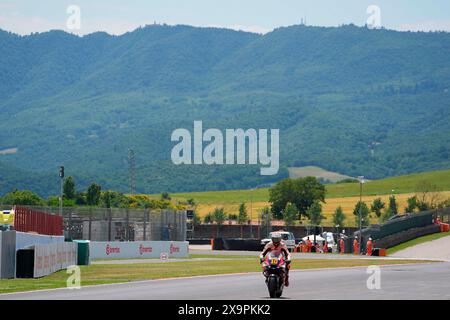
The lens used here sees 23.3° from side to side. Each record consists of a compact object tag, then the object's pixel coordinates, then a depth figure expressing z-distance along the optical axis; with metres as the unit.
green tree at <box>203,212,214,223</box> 153.38
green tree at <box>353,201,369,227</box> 140.54
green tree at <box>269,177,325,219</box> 172.88
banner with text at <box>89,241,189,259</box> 61.56
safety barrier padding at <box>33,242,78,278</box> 37.84
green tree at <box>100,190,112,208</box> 129.74
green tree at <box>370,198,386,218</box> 163.50
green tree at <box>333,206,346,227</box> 144.25
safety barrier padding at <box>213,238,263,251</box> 84.56
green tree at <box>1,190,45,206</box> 135.62
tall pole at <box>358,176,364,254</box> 74.21
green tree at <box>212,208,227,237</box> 144.55
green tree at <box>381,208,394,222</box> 144.20
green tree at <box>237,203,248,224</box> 149.12
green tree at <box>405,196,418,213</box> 145.49
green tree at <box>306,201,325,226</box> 148.88
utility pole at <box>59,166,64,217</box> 66.12
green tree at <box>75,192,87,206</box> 137.88
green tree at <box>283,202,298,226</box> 143.20
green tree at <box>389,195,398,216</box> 156.09
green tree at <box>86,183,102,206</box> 133.85
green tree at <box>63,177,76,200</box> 138.88
